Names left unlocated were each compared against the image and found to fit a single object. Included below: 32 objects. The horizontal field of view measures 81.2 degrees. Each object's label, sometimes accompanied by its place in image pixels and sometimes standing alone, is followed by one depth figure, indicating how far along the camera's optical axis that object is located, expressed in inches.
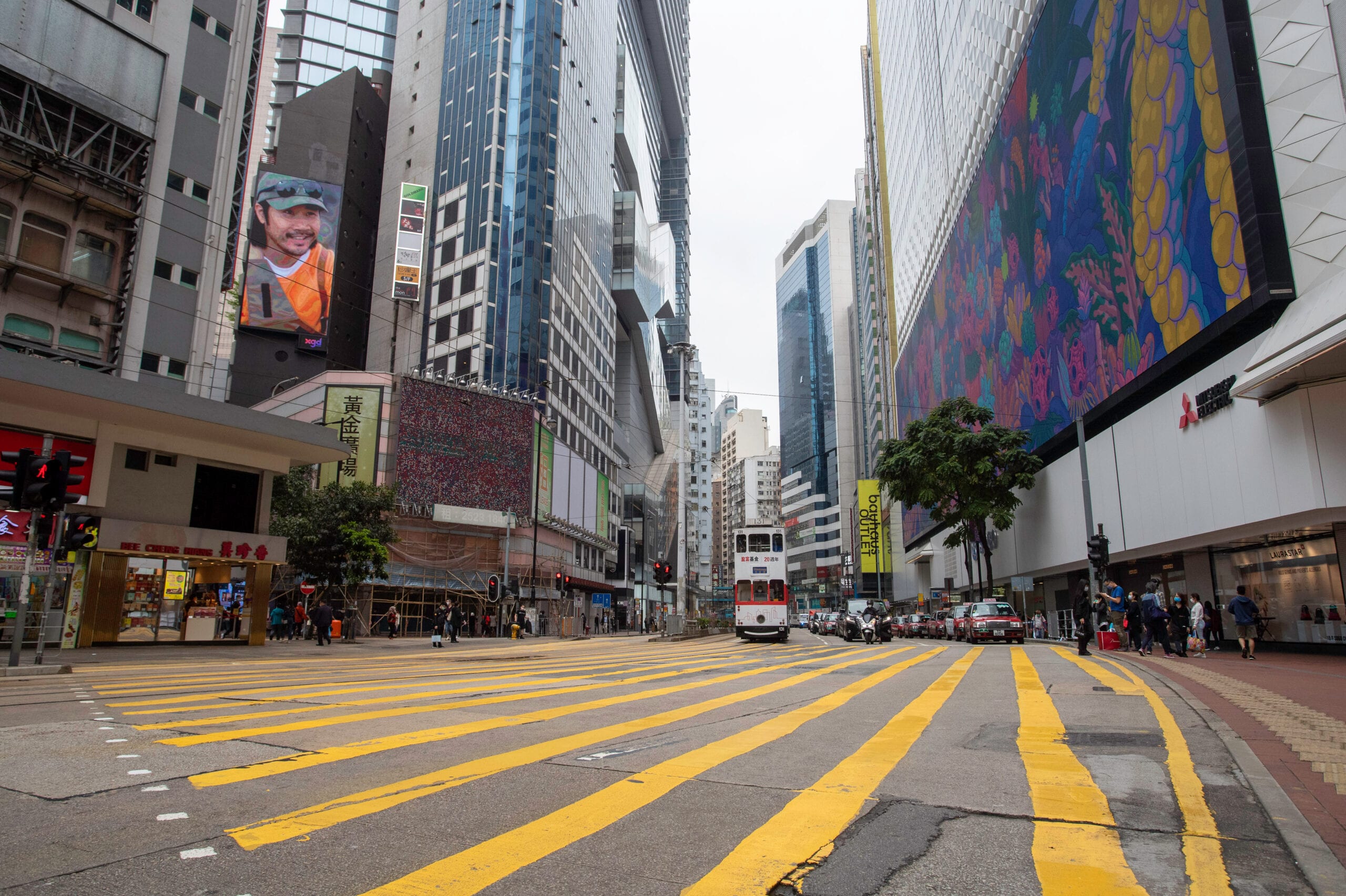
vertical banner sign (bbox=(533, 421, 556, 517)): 1899.6
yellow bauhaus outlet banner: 3240.7
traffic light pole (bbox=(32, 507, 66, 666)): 501.4
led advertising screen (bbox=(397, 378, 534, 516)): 1659.7
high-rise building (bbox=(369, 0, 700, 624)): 2161.7
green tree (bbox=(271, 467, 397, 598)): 1162.6
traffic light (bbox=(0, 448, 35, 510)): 472.7
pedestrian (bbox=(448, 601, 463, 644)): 1258.3
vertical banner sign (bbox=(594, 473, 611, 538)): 2422.5
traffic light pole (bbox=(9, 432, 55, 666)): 478.6
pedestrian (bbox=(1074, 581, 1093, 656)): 765.9
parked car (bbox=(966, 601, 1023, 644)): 1110.2
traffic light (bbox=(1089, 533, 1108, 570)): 817.5
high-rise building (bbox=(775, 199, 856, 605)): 5191.9
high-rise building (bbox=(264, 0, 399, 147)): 3144.7
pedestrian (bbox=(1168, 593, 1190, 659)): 725.9
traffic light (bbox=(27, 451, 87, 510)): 475.5
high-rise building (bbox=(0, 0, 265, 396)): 965.2
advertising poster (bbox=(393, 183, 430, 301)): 2277.3
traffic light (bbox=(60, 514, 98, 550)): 506.0
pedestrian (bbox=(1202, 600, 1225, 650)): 883.4
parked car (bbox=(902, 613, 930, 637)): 1608.0
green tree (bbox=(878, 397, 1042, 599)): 1460.4
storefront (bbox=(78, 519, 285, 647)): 781.9
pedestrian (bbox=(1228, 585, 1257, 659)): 660.7
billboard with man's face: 2288.4
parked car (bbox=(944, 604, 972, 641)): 1231.5
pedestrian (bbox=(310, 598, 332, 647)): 991.0
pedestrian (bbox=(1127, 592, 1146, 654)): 781.9
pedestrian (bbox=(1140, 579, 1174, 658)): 714.2
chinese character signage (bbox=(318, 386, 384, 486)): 1619.1
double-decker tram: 1259.8
